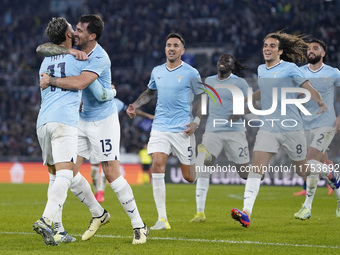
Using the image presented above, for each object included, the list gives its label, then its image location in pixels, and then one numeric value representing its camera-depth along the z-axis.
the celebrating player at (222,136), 19.48
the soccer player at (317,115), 20.02
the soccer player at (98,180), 27.95
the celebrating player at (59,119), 12.75
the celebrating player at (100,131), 13.91
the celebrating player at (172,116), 17.69
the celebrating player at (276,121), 17.20
